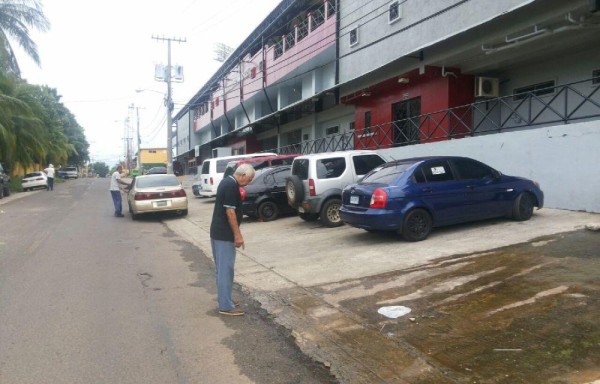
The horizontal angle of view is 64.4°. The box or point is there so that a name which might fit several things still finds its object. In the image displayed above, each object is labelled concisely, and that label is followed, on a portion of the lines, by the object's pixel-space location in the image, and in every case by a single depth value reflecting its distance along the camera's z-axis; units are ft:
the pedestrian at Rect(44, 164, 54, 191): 100.99
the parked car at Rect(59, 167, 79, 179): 197.47
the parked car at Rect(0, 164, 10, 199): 79.00
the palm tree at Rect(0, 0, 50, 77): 96.63
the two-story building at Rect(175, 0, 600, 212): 35.45
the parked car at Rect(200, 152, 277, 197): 61.67
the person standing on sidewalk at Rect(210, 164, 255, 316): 18.17
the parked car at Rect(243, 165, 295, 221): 44.47
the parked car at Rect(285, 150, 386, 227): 37.04
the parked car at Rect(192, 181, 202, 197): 68.22
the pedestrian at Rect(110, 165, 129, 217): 53.21
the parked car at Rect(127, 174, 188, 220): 48.65
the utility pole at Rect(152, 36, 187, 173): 109.70
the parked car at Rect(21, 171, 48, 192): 100.35
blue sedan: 28.09
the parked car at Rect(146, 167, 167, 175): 120.35
